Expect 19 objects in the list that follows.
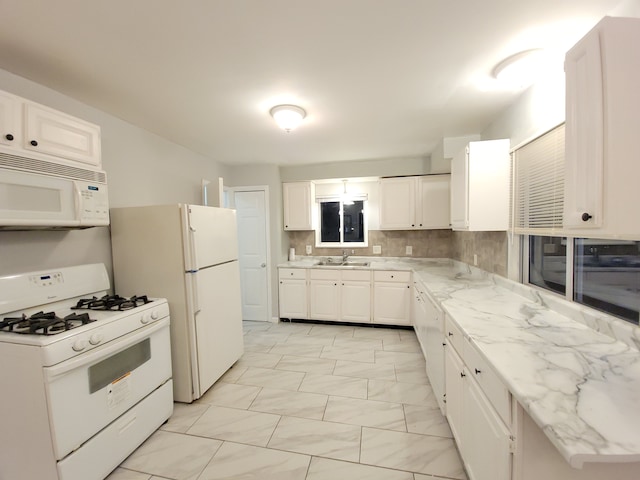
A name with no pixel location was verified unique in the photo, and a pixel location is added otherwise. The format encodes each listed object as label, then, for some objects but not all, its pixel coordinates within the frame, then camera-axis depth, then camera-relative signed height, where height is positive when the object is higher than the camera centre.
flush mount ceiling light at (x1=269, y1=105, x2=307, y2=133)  2.16 +0.98
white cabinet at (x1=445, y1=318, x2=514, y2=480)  1.03 -0.87
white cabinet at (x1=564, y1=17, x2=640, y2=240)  0.84 +0.33
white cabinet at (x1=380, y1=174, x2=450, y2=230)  3.63 +0.38
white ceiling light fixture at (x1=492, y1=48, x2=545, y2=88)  1.53 +0.98
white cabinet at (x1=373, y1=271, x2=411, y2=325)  3.60 -0.92
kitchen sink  4.00 -0.50
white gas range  1.32 -0.79
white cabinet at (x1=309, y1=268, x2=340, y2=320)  3.86 -0.92
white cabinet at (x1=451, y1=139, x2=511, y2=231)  2.12 +0.35
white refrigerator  2.18 -0.29
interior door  4.15 -0.30
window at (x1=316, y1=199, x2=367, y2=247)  4.23 +0.13
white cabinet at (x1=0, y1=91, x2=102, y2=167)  1.40 +0.63
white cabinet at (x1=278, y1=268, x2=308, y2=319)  3.98 -0.91
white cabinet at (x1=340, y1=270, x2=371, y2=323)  3.74 -0.93
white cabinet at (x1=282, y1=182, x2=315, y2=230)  4.11 +0.43
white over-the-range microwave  1.41 +0.26
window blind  1.58 +0.28
